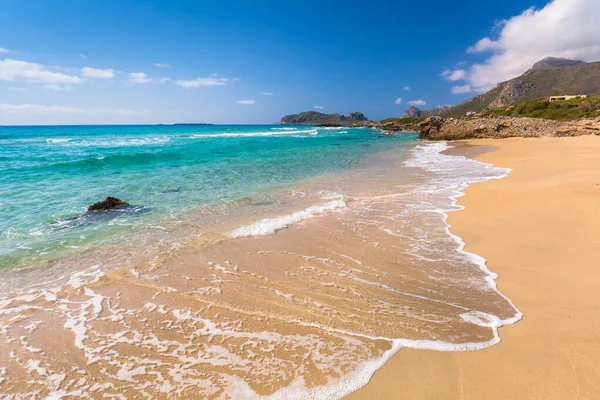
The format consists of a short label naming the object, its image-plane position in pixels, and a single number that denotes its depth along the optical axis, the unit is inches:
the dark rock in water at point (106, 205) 352.5
